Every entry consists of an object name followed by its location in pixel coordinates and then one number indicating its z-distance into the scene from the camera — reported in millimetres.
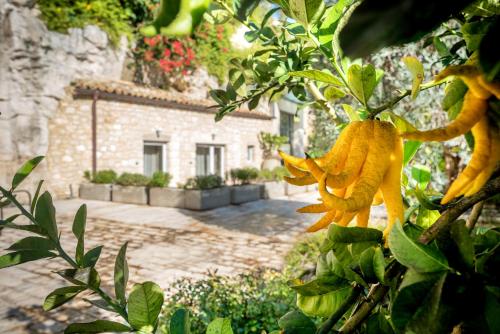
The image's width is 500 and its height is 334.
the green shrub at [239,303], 2309
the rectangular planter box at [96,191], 8633
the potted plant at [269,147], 13578
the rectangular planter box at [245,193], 8573
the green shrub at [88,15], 8844
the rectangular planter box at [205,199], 7617
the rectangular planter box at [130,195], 8391
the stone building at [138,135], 8719
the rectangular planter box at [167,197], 7933
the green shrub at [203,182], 7891
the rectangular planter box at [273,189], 9776
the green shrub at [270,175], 10360
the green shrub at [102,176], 8703
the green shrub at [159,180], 8352
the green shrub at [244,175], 9570
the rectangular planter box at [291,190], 10752
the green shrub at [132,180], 8633
